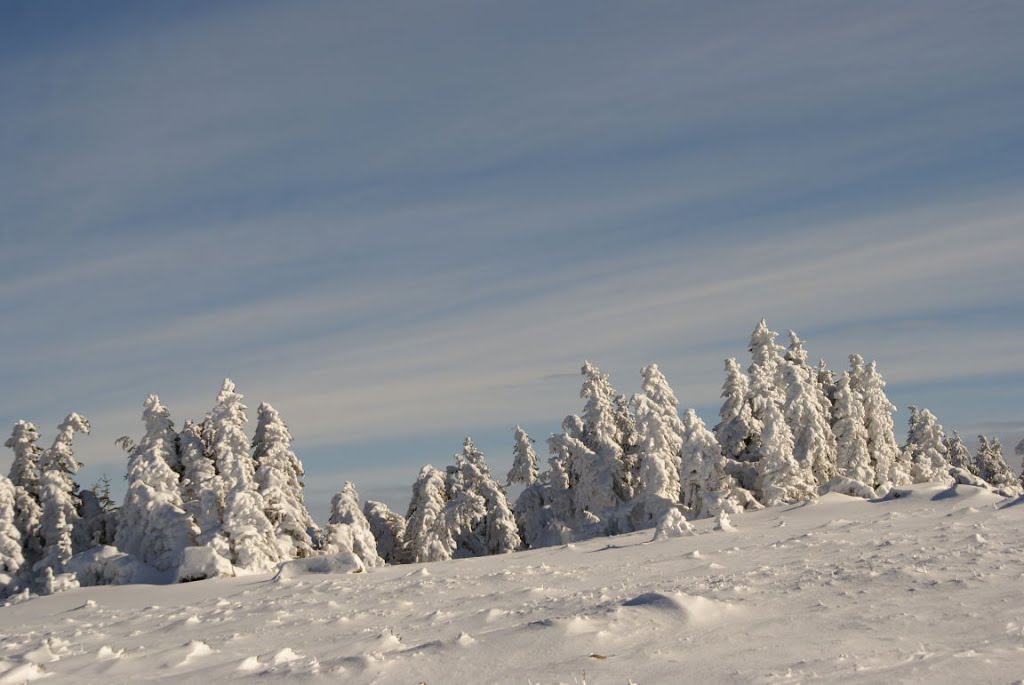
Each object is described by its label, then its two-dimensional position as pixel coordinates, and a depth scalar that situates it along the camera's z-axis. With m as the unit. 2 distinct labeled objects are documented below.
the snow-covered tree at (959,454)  86.50
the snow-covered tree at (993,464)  86.75
